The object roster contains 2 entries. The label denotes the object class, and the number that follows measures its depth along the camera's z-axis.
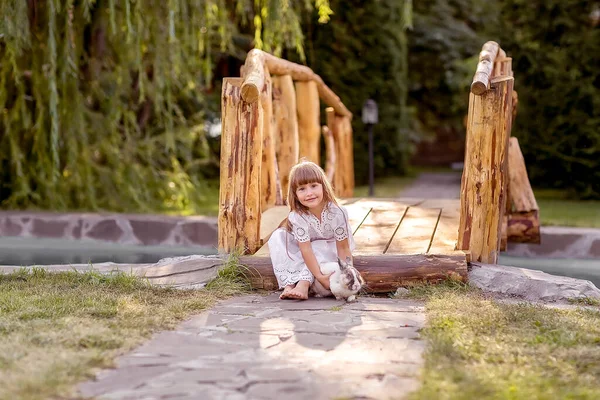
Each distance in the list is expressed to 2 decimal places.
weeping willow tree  6.27
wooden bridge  4.05
